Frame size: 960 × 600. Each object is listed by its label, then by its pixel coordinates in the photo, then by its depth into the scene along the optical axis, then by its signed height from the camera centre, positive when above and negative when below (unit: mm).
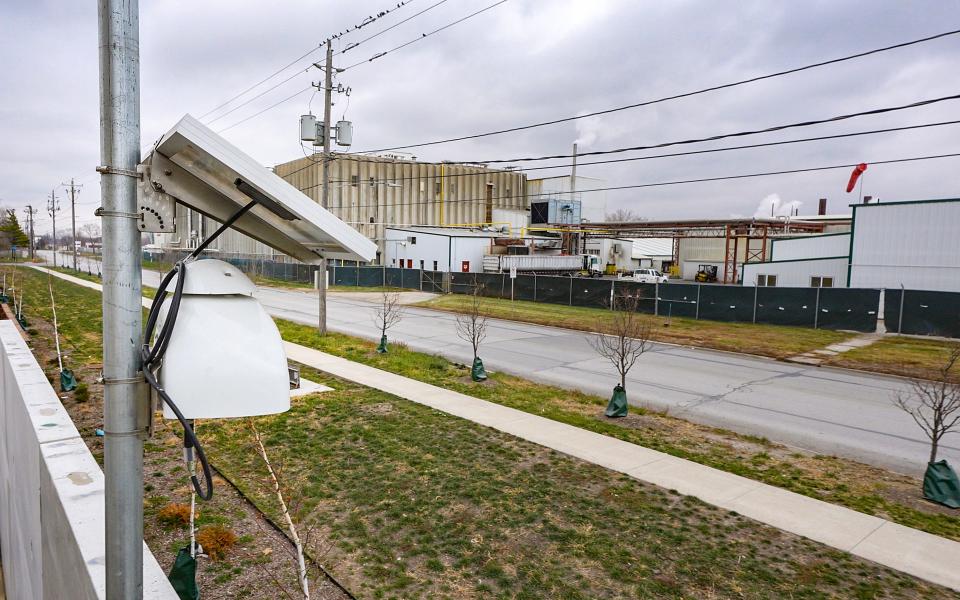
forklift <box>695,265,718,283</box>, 52891 -525
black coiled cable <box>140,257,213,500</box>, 2078 -381
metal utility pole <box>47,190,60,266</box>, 75844 +5346
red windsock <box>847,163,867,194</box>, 21930 +3843
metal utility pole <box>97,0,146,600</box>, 2029 -147
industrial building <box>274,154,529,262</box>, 54031 +6786
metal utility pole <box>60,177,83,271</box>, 58972 +5329
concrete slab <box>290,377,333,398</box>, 11312 -2678
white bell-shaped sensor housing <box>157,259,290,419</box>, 2227 -396
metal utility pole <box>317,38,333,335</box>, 18891 +4745
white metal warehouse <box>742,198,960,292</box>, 24359 +1159
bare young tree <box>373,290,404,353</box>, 16234 -2442
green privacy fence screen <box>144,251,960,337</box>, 21781 -1382
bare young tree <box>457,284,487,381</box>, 13273 -2430
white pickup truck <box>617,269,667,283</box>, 45562 -682
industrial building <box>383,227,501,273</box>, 45969 +974
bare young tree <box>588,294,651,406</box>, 11116 -2283
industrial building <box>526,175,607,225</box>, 64625 +8240
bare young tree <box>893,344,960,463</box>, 7598 -2703
